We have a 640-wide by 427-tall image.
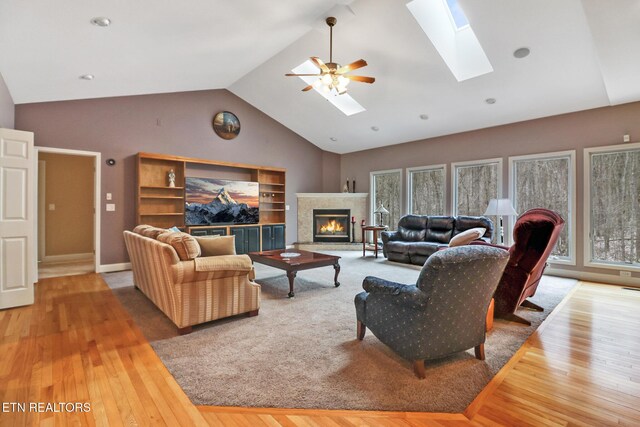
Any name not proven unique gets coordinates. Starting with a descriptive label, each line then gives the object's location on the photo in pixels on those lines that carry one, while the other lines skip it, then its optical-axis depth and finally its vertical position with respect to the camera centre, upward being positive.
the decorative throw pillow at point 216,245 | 3.31 -0.35
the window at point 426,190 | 7.18 +0.59
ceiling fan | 3.81 +1.81
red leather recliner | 3.03 -0.42
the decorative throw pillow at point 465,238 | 3.55 -0.28
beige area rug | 1.92 -1.15
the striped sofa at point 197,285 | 2.84 -0.72
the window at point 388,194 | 8.04 +0.53
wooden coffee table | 3.97 -0.66
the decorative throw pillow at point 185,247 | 2.88 -0.32
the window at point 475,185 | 6.30 +0.63
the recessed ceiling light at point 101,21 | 3.13 +2.01
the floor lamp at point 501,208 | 5.34 +0.10
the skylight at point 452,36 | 4.21 +2.66
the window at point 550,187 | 5.34 +0.49
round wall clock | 6.94 +2.07
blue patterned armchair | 2.00 -0.63
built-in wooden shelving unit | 5.94 +0.59
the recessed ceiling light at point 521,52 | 4.13 +2.22
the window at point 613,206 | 4.82 +0.13
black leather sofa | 5.82 -0.44
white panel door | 3.45 -0.05
